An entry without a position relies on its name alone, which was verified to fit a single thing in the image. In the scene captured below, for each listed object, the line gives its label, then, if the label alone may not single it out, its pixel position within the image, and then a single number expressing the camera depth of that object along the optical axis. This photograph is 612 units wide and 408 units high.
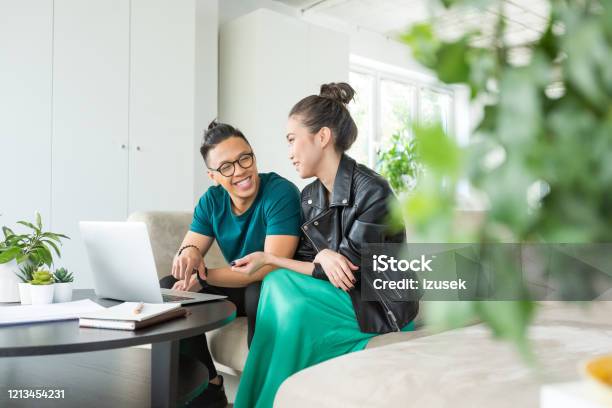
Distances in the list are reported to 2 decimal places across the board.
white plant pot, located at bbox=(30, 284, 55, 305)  1.50
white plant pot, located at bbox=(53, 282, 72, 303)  1.56
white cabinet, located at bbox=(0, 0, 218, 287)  3.34
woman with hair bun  1.55
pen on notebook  1.25
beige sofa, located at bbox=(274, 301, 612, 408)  0.97
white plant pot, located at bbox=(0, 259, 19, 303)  1.57
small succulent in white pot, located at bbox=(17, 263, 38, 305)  1.52
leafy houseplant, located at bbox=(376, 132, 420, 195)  6.09
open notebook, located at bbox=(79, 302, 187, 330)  1.20
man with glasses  1.85
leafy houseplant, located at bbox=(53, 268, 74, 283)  1.58
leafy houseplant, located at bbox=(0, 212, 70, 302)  1.56
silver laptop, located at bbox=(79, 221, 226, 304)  1.44
